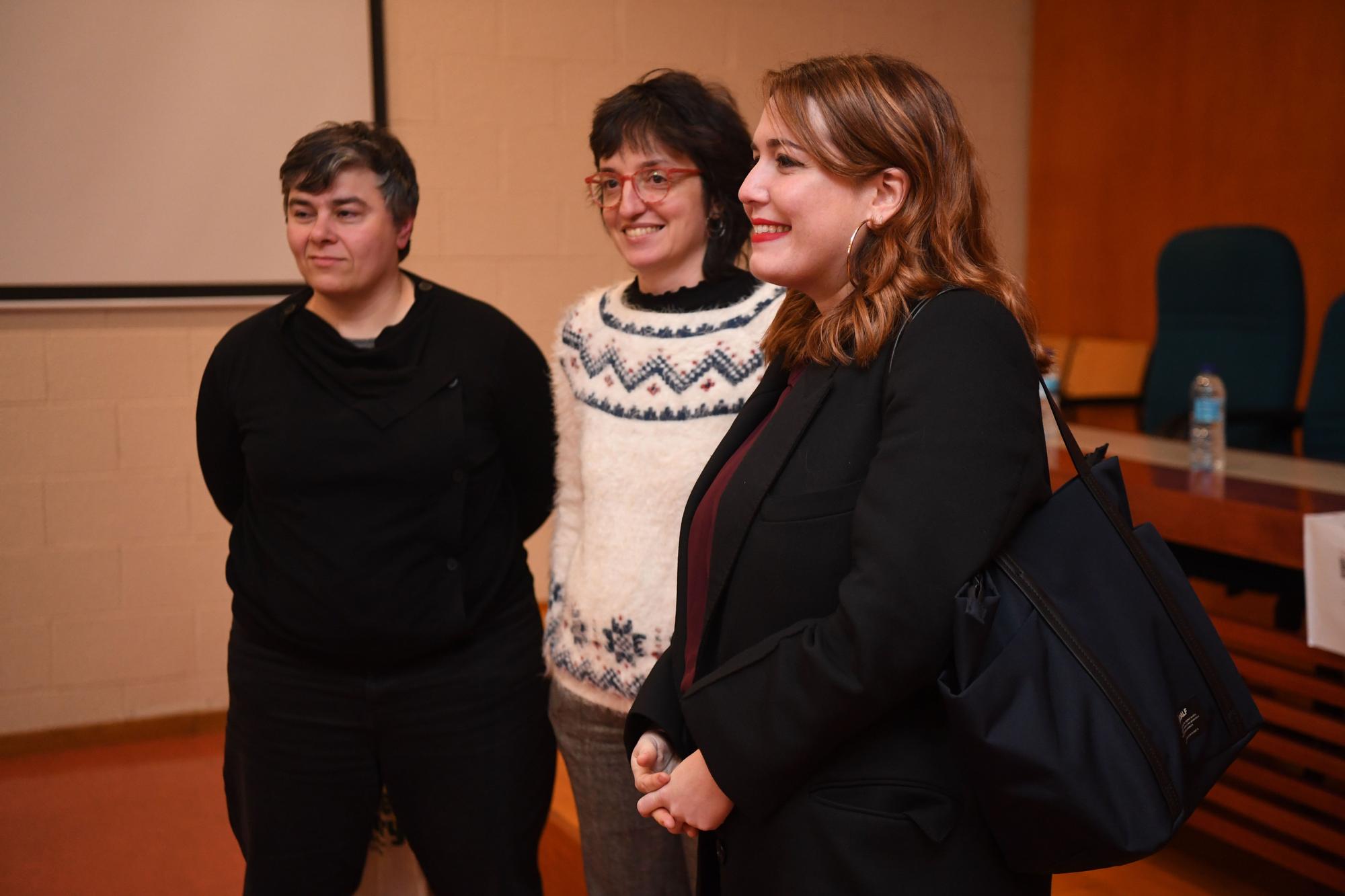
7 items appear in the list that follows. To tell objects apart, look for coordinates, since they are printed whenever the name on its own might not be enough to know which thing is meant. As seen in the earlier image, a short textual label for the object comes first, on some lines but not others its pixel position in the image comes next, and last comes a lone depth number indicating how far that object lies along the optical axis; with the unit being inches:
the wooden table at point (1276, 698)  95.7
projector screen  131.2
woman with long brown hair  39.9
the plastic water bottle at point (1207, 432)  124.9
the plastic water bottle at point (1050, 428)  140.6
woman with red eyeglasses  64.0
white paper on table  90.8
